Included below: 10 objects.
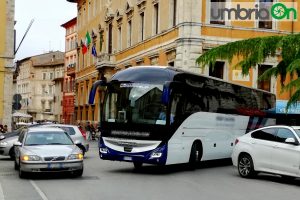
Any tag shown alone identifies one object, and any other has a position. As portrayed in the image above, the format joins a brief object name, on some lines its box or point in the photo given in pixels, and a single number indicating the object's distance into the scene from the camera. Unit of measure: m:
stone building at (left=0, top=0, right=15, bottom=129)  47.06
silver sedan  14.45
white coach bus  16.64
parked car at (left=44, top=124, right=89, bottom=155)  23.43
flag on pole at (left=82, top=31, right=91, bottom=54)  55.64
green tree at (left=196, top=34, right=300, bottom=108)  16.23
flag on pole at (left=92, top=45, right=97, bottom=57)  52.03
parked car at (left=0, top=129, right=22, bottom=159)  22.41
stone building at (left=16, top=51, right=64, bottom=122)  113.25
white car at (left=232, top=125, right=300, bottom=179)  14.27
